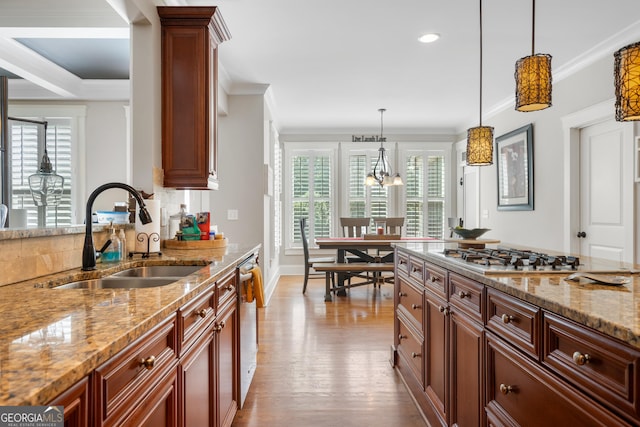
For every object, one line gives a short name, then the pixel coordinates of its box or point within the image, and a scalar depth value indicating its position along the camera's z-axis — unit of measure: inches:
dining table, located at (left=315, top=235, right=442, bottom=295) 207.9
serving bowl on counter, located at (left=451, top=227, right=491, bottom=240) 100.0
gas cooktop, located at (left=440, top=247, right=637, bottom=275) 60.1
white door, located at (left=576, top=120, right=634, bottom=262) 142.6
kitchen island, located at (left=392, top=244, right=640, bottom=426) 34.2
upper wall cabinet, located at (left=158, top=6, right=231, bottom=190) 104.7
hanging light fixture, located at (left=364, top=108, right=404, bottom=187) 245.6
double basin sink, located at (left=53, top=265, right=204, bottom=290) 64.3
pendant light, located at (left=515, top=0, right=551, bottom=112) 70.2
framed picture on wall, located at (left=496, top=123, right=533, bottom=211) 201.0
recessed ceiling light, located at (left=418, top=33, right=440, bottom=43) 139.9
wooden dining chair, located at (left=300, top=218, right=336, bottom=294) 223.0
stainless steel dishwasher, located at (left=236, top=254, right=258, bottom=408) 89.6
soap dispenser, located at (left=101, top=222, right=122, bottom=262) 77.5
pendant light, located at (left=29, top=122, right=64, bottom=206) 146.3
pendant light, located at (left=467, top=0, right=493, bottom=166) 97.4
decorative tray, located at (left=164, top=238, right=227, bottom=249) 106.0
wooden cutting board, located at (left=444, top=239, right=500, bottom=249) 95.5
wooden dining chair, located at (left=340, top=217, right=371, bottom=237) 246.2
